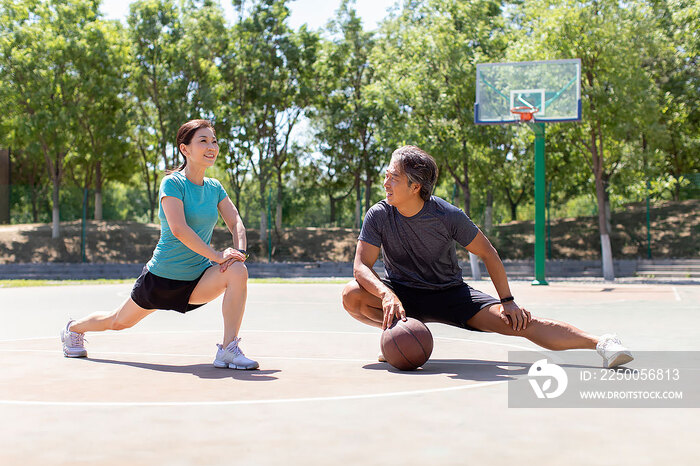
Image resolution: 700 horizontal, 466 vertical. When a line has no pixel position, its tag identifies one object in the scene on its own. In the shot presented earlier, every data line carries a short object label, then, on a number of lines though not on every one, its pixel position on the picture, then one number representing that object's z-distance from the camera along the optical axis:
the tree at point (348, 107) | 31.67
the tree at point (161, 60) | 28.36
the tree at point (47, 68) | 27.08
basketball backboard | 18.50
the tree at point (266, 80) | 29.38
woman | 5.50
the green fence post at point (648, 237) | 24.11
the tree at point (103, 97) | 28.14
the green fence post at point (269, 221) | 25.94
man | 5.37
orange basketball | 5.21
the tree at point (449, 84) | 24.62
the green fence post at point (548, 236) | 24.89
